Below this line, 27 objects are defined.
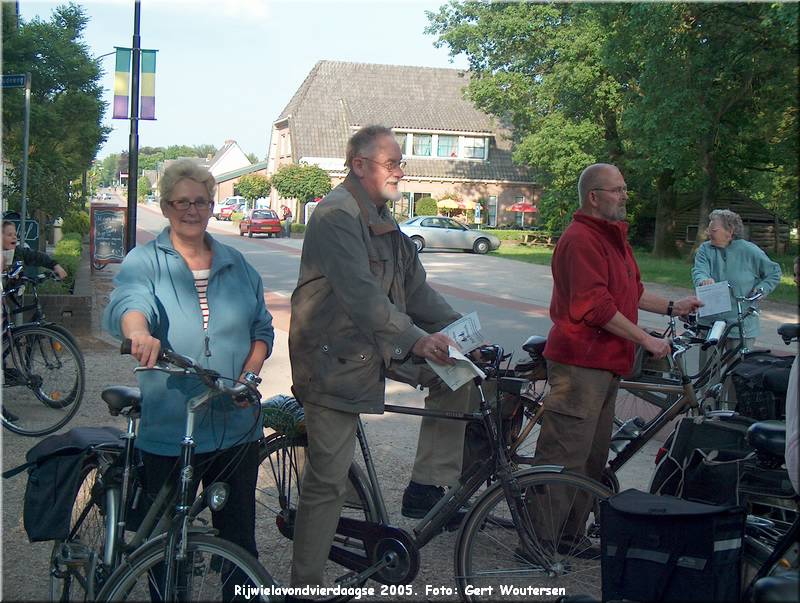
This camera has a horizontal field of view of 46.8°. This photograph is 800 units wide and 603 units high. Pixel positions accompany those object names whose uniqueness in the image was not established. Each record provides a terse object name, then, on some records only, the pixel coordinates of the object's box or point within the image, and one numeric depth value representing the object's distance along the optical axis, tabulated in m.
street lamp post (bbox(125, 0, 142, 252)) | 14.54
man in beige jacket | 3.54
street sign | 10.14
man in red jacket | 4.36
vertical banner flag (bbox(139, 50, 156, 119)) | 14.52
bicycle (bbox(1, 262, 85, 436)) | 7.00
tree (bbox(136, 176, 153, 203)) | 120.62
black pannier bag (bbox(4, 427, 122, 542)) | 3.47
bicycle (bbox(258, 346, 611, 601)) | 3.80
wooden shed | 41.19
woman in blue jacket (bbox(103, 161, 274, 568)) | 3.39
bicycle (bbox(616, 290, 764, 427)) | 4.65
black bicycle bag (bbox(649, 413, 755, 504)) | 4.01
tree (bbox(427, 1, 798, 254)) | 22.97
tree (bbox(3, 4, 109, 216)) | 19.05
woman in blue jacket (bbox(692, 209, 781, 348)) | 8.04
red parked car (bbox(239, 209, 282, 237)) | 45.50
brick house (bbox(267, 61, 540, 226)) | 58.22
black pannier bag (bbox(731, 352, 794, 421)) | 5.19
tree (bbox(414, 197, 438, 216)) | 53.06
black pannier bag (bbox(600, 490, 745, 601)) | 3.05
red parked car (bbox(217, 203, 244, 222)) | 71.50
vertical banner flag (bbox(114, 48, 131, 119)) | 14.59
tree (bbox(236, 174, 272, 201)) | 67.44
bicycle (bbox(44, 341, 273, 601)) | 3.04
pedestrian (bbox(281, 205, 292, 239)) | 48.25
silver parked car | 37.16
